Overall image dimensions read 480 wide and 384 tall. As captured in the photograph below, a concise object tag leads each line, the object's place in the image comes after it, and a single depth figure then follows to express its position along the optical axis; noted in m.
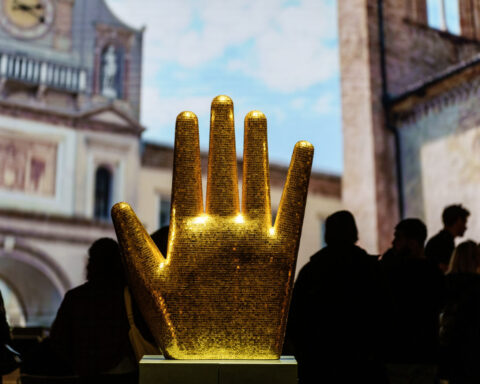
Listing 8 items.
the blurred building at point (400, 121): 10.73
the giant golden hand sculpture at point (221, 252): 1.72
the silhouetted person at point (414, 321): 3.46
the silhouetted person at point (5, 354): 3.12
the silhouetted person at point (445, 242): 4.40
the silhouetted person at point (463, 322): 3.73
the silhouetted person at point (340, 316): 3.00
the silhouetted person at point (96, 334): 2.98
